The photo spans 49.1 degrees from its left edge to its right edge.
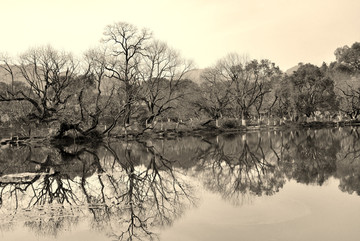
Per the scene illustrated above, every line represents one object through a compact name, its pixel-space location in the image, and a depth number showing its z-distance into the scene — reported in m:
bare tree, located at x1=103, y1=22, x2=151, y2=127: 50.38
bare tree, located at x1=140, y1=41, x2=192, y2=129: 55.07
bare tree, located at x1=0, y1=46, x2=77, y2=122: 45.59
